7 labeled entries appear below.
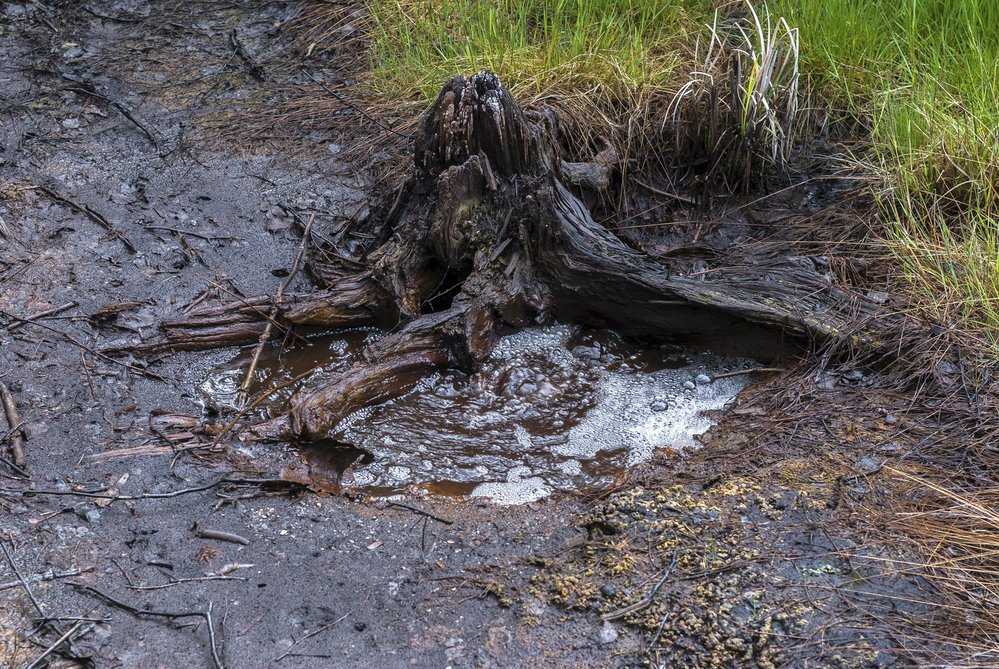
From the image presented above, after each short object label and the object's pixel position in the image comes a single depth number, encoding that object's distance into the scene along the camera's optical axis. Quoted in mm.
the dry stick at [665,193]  4395
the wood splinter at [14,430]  2957
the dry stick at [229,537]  2705
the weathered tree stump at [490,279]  3518
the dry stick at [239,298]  3727
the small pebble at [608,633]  2303
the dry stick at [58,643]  2221
